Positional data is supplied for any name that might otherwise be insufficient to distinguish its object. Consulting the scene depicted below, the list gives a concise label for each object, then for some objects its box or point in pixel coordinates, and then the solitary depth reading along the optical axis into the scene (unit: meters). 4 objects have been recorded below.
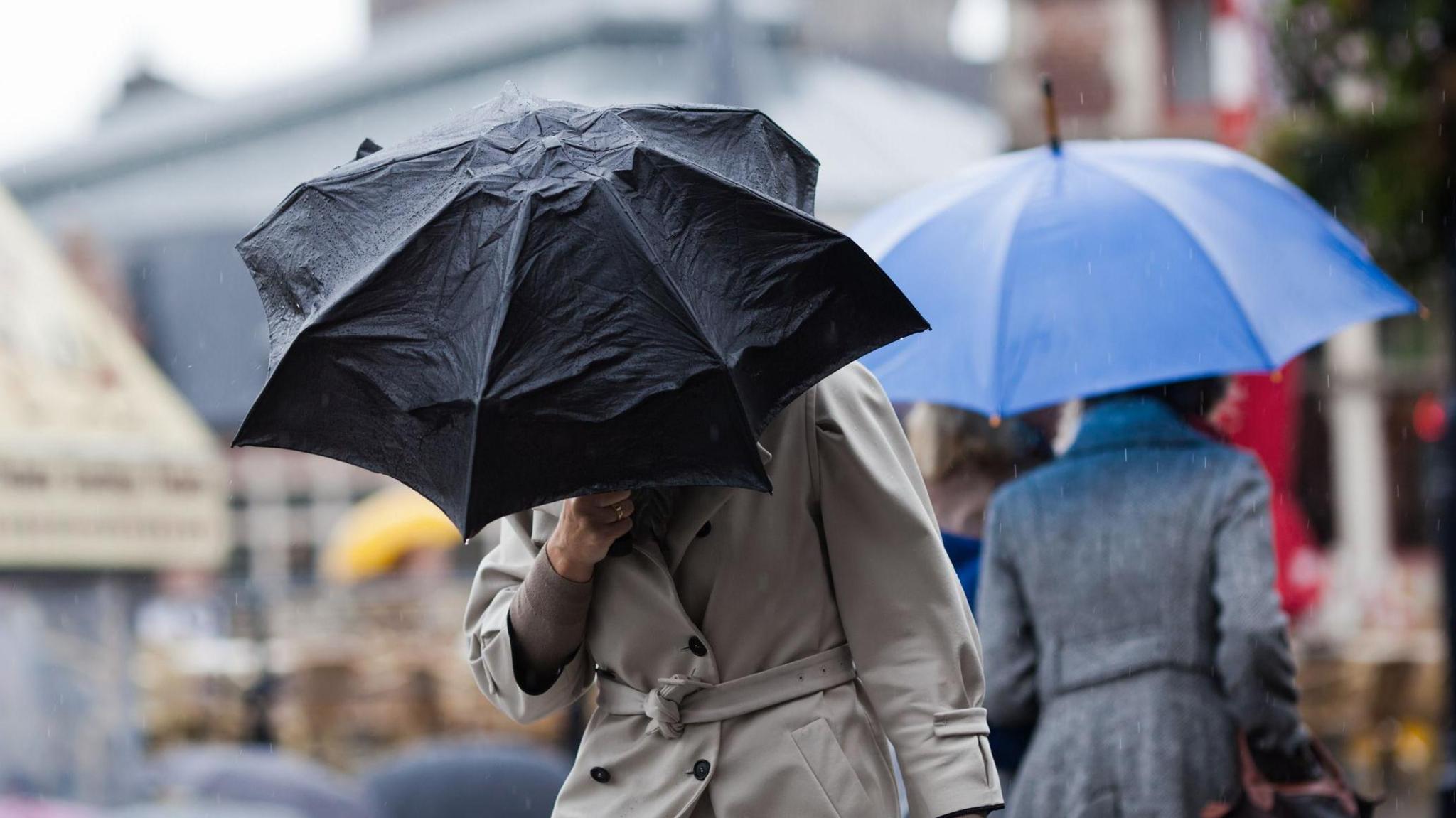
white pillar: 50.06
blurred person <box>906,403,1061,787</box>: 8.79
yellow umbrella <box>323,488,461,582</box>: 33.22
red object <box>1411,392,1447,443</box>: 40.91
